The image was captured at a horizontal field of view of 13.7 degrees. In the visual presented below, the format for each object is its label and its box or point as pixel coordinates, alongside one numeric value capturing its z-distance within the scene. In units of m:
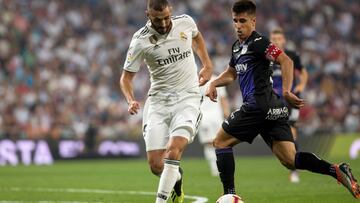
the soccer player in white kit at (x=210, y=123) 32.41
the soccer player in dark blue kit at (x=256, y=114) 17.58
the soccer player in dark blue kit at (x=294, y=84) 27.18
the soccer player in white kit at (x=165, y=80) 18.03
